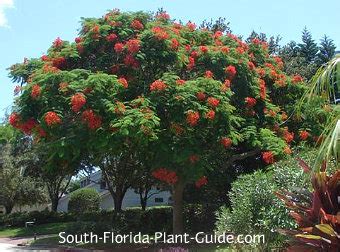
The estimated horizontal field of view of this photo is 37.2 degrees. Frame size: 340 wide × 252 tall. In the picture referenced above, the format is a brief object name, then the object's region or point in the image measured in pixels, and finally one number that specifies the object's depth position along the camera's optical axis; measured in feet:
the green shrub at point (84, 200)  130.41
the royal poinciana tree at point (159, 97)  45.29
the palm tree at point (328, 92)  19.17
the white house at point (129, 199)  142.61
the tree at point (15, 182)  115.96
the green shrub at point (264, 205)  32.76
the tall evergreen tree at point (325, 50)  90.70
